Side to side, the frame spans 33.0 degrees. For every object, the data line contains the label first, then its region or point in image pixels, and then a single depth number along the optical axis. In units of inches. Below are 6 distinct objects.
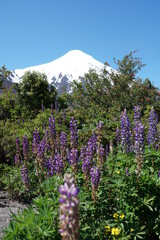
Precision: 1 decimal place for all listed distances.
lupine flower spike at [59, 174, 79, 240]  60.1
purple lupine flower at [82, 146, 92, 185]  155.1
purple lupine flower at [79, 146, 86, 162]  172.9
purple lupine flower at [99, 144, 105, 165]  151.2
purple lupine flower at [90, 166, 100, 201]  133.7
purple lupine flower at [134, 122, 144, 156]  148.3
